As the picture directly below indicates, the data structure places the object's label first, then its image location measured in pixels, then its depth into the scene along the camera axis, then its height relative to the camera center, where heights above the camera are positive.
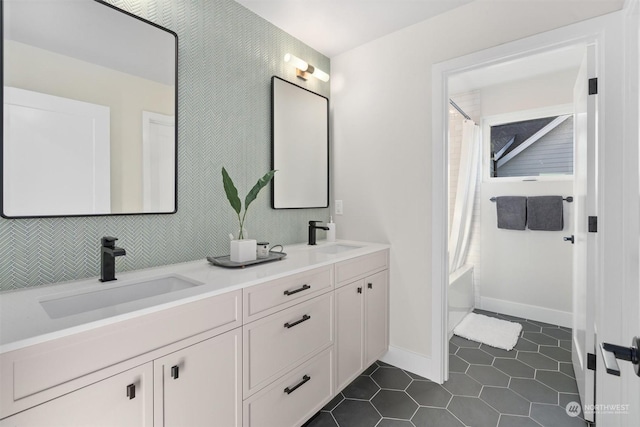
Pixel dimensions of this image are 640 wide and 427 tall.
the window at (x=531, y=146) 3.07 +0.67
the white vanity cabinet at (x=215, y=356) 0.85 -0.52
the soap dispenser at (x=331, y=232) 2.52 -0.17
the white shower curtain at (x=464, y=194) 3.15 +0.17
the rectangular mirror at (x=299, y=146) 2.26 +0.50
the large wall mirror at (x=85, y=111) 1.20 +0.43
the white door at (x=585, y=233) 1.68 -0.12
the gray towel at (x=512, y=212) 3.16 -0.01
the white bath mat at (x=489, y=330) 2.68 -1.10
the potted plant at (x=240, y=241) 1.62 -0.16
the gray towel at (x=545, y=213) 2.99 -0.02
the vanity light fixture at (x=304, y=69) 2.28 +1.09
